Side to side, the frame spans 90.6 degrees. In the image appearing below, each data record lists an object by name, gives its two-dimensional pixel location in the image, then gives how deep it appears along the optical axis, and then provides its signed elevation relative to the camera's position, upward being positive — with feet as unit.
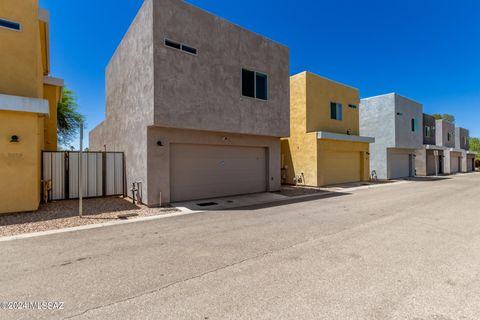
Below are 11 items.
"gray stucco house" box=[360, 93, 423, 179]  74.18 +9.17
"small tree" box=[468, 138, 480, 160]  200.15 +11.21
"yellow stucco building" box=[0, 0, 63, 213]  24.38 +5.75
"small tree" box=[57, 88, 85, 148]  78.43 +14.31
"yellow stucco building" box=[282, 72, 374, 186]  52.85 +5.22
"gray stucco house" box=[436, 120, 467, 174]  110.51 +4.53
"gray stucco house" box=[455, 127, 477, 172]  126.82 +6.06
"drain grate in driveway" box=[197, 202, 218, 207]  31.68 -6.04
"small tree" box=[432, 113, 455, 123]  203.25 +36.39
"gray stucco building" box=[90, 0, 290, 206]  30.42 +8.20
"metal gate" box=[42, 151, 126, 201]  33.42 -1.96
